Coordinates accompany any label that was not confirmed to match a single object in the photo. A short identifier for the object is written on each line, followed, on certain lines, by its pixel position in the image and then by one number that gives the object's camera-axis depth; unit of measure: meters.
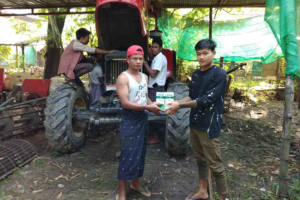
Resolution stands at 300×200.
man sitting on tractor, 4.29
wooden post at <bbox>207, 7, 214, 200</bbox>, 2.88
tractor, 3.87
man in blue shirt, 2.56
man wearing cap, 2.80
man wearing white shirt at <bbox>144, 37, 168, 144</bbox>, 4.37
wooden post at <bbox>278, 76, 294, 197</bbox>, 2.98
